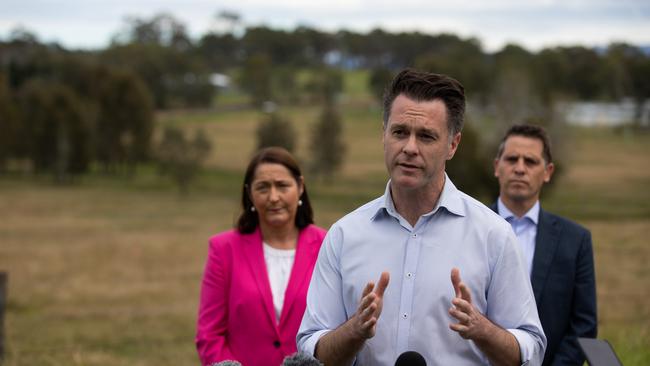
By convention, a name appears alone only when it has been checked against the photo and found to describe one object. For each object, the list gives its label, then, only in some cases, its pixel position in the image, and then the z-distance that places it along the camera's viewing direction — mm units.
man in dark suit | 4973
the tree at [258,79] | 129250
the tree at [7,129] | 77750
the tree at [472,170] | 52125
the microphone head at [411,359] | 2752
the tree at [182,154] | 69188
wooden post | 10805
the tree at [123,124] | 83875
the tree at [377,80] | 131875
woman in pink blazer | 5047
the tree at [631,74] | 85750
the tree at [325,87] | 133375
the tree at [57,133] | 77062
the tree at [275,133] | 71625
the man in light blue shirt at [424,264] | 3045
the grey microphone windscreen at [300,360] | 2795
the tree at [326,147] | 72875
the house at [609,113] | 96375
